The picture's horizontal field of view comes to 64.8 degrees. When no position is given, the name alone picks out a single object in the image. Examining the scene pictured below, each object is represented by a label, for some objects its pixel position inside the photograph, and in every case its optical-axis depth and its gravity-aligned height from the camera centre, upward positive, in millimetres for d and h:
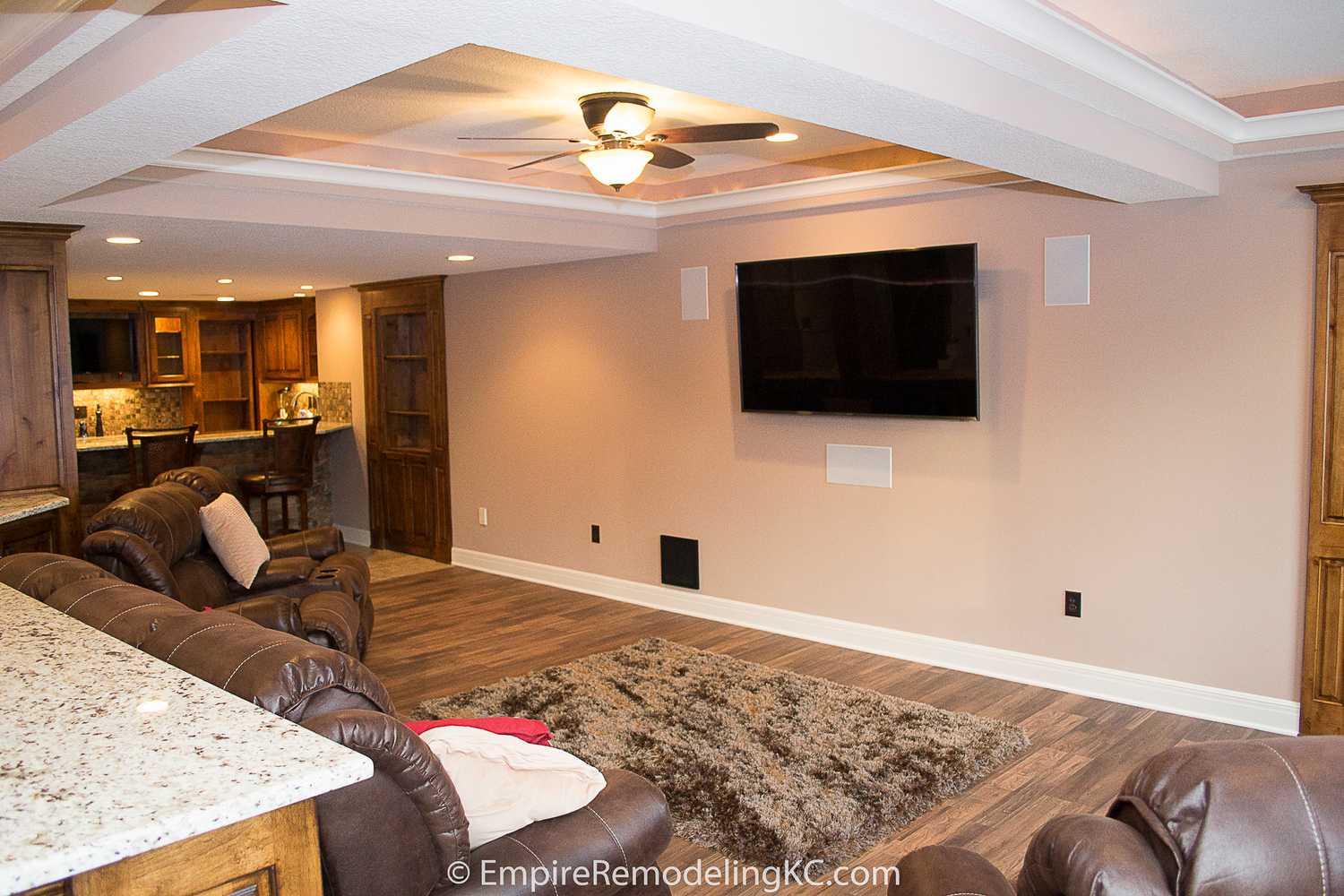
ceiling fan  3811 +874
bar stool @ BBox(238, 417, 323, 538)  7816 -645
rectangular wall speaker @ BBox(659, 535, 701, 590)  6430 -1132
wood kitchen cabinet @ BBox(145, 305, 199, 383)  10422 +414
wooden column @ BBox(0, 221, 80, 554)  4754 +69
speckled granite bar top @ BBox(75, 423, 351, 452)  7047 -395
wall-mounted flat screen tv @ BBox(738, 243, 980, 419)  5016 +206
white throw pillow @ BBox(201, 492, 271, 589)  4754 -708
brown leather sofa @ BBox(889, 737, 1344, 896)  1487 -671
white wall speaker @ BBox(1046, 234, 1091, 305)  4719 +453
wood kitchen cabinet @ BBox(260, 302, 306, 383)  10211 +400
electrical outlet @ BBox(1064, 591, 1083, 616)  4863 -1068
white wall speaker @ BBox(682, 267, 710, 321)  6184 +485
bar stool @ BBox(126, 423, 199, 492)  7008 -445
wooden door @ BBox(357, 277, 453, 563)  8078 -279
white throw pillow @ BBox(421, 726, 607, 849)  2164 -849
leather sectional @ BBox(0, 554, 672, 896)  1860 -755
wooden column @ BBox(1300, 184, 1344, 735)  4078 -553
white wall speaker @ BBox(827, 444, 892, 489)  5469 -480
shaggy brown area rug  3529 -1455
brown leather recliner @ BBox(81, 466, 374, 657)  3908 -841
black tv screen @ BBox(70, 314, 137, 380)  10023 +365
